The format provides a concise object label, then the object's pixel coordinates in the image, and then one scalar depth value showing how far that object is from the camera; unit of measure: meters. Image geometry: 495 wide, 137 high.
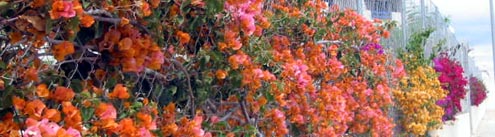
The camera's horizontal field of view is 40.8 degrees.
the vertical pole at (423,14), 8.22
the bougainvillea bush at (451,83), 8.05
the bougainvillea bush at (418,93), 6.32
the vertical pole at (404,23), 7.08
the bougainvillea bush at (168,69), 1.51
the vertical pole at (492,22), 11.17
